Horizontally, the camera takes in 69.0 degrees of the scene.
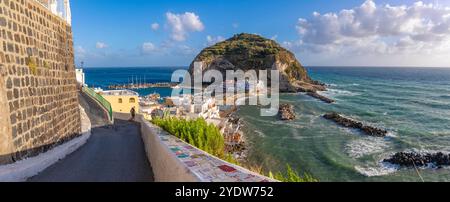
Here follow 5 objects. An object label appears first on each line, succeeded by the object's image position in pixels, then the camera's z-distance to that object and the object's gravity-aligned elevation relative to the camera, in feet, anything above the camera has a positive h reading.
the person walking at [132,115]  59.54 -7.38
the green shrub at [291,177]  17.08 -5.62
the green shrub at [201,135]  23.84 -4.57
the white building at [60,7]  25.72 +5.86
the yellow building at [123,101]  80.07 -6.34
